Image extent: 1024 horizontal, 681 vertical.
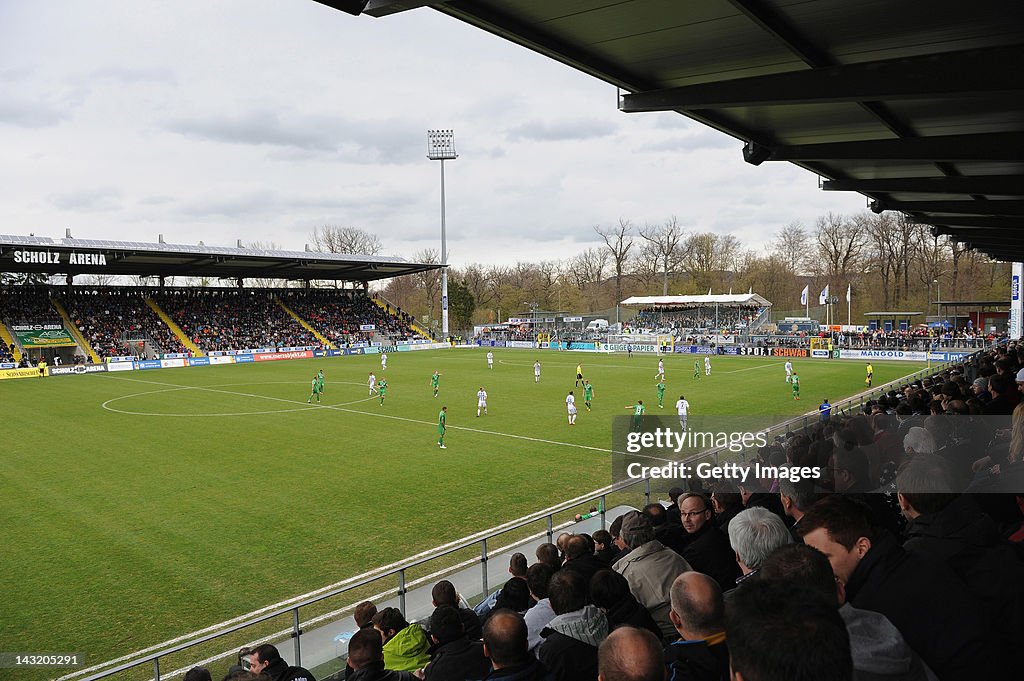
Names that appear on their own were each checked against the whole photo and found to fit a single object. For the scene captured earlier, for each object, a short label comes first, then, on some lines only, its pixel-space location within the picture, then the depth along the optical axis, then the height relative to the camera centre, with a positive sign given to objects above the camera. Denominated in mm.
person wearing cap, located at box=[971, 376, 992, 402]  11056 -1476
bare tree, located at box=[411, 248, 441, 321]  102750 +5696
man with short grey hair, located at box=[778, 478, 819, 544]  5059 -1490
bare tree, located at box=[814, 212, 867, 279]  81062 +8988
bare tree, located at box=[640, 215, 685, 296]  100562 +11141
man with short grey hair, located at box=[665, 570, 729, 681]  2871 -1463
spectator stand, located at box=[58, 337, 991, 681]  7352 -3913
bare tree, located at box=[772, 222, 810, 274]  90875 +9559
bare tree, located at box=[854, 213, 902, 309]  78938 +8668
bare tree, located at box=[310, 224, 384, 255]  99812 +12855
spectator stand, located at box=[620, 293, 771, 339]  69000 +295
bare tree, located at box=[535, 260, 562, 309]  111062 +6894
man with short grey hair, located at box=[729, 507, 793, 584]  3828 -1379
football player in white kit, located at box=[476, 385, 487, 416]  25228 -3174
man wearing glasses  4832 -1890
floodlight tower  76750 +21667
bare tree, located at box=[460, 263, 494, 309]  112575 +6514
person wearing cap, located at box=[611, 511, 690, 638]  4465 -1892
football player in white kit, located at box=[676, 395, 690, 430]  20781 -3152
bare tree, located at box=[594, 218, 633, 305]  102875 +10853
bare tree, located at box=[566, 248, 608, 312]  108625 +7657
